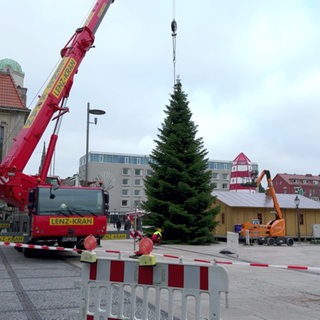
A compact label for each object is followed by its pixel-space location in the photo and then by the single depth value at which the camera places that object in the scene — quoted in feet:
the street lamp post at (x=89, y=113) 69.72
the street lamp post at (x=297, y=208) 93.89
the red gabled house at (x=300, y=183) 382.01
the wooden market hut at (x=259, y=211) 95.71
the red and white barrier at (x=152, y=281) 13.35
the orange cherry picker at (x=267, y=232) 80.84
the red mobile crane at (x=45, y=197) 41.88
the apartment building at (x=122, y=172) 301.84
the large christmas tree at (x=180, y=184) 76.89
